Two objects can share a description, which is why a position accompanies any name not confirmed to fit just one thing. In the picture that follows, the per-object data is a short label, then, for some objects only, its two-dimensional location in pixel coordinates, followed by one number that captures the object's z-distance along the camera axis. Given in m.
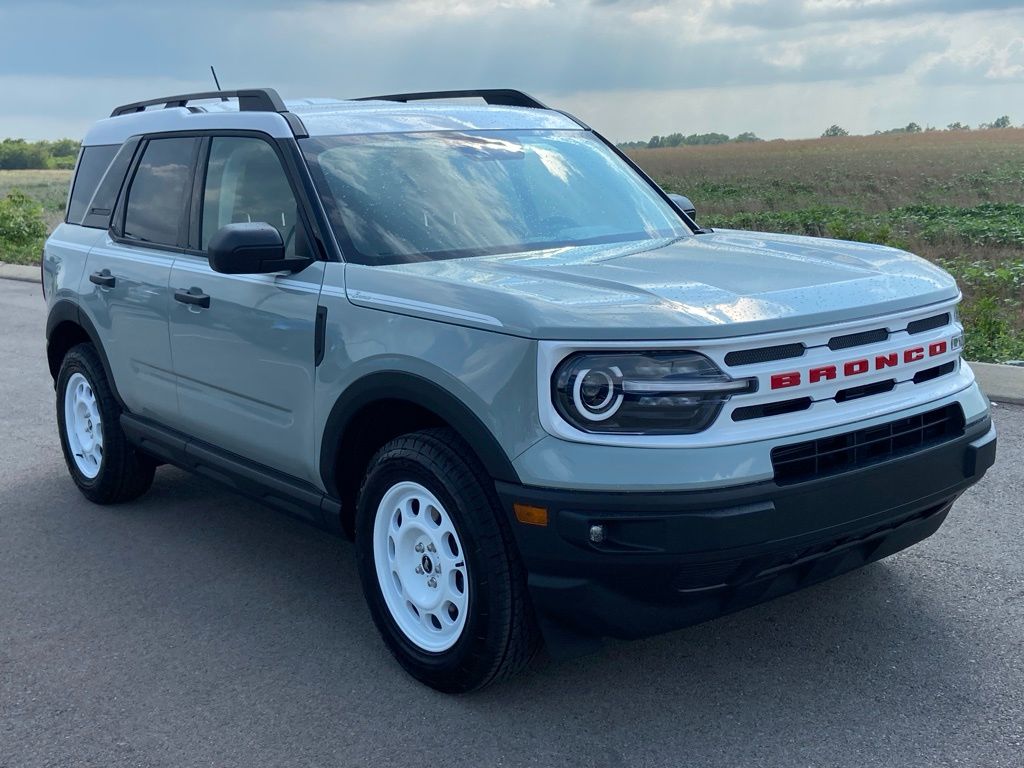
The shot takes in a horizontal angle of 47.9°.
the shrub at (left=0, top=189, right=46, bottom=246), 24.91
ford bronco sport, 3.17
